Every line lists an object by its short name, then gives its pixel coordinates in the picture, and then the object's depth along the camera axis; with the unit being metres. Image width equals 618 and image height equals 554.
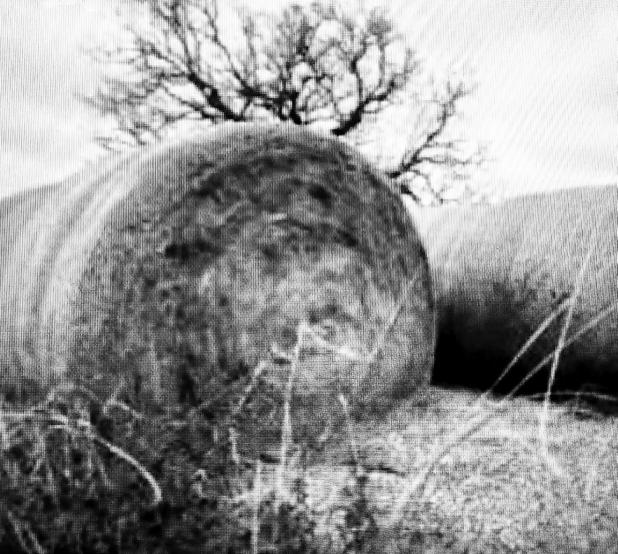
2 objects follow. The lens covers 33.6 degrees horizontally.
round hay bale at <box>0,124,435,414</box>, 2.54
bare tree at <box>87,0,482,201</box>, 9.49
